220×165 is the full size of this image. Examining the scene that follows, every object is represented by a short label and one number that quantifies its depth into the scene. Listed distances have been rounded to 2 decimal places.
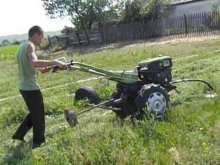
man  3.61
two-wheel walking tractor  3.77
